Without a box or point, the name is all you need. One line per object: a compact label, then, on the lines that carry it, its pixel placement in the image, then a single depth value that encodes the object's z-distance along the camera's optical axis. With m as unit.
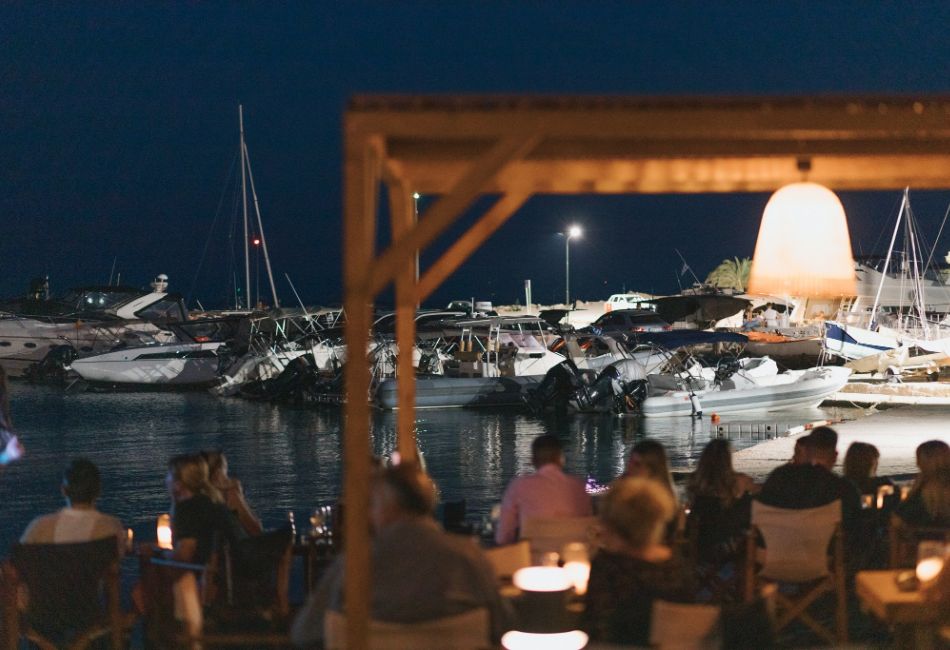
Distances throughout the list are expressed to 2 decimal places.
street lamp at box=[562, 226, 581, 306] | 121.74
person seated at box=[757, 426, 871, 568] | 12.44
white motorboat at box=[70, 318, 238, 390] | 79.56
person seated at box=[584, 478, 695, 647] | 8.67
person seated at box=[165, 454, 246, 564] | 11.94
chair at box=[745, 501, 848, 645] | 12.16
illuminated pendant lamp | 12.57
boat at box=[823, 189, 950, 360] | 76.81
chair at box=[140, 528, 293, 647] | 11.70
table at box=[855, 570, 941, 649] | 9.42
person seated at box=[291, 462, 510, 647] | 8.30
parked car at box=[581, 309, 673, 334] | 90.58
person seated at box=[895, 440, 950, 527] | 13.09
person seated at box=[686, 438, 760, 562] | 12.78
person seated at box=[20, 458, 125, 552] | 11.50
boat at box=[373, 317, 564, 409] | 63.75
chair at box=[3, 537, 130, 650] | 11.30
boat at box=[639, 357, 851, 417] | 55.56
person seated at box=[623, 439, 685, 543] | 12.50
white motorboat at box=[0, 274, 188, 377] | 90.25
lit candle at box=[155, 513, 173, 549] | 13.00
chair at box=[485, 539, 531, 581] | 10.62
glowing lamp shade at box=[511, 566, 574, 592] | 9.92
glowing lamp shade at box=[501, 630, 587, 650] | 8.77
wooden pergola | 8.43
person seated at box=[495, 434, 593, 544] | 12.44
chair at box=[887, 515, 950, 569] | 12.99
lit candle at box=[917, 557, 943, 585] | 9.94
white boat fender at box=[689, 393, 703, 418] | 55.47
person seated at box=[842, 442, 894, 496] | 14.27
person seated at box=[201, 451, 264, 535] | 13.52
